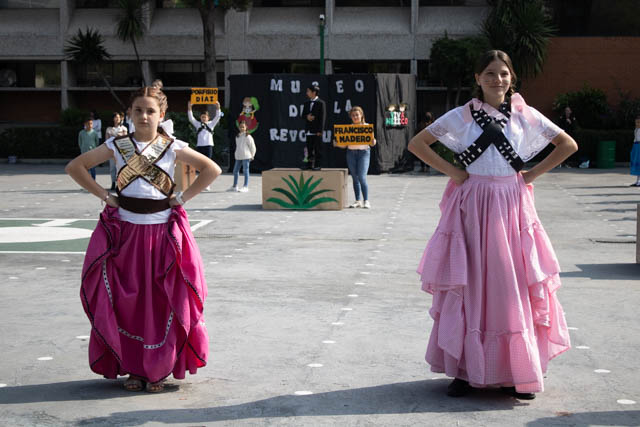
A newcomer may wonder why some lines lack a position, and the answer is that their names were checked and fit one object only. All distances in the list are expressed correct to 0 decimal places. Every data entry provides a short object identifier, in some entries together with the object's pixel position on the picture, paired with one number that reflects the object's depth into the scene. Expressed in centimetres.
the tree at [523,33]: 2931
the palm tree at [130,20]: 3291
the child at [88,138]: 1984
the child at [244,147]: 1806
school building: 3391
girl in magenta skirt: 512
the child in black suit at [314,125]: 1598
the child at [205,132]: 1898
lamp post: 3130
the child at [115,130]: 1769
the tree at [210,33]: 2989
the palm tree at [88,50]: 3291
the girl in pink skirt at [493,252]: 490
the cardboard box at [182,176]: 1810
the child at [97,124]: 2845
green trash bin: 2705
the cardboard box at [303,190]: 1556
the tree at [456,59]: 2947
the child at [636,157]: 2008
